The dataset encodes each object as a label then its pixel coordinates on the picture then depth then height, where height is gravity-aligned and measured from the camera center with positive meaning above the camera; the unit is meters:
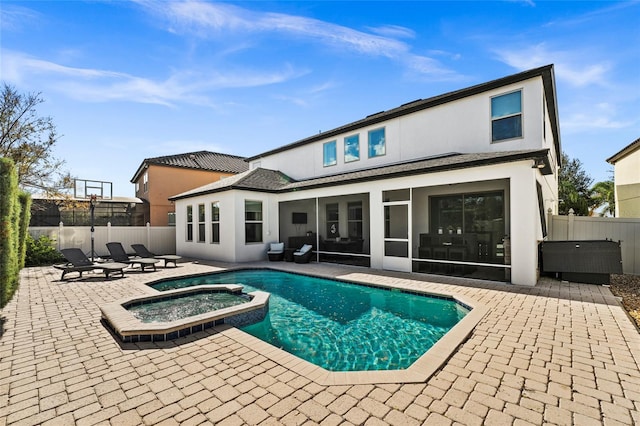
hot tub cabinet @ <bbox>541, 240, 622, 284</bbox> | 7.32 -1.17
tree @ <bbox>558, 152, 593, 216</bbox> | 24.19 +3.96
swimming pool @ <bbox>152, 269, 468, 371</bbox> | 4.24 -2.04
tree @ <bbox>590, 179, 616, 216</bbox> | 23.05 +1.53
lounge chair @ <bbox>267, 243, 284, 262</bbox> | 12.97 -1.45
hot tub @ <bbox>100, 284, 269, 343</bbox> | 4.29 -1.78
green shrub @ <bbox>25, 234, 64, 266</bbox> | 12.31 -1.31
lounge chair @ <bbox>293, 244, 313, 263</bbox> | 12.27 -1.51
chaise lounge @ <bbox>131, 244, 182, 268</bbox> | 13.50 -1.44
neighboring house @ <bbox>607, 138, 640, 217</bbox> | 15.17 +2.15
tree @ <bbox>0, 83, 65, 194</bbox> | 13.74 +4.32
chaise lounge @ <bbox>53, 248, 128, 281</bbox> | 9.48 -1.50
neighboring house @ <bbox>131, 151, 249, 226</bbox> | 20.31 +3.49
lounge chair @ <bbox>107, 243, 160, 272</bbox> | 11.97 -1.32
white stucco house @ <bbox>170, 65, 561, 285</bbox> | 8.36 +1.12
